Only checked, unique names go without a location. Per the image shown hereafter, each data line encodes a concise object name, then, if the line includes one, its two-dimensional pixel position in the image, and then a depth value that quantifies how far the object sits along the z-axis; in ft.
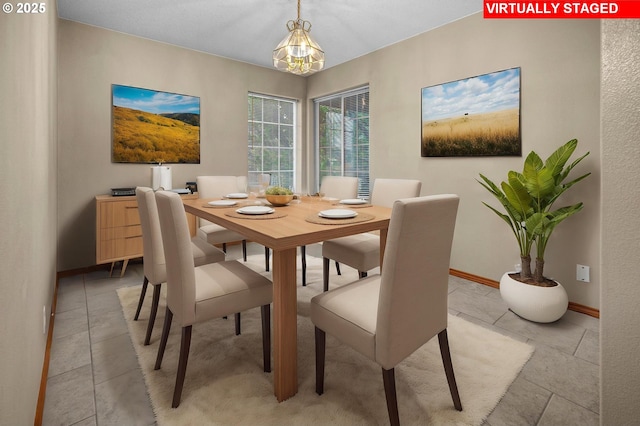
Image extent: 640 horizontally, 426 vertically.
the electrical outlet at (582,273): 8.22
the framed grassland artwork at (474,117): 9.48
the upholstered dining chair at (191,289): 4.83
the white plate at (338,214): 5.87
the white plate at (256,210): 6.26
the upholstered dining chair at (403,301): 3.84
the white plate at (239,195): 8.90
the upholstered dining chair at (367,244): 7.82
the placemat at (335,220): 5.46
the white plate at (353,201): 7.96
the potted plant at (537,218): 7.45
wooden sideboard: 10.45
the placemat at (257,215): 5.98
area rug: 4.72
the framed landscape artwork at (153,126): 11.82
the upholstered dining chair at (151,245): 6.05
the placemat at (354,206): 7.57
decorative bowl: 7.41
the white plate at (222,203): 7.51
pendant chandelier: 8.05
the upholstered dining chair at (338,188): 10.21
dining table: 4.76
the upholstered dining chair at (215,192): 10.30
